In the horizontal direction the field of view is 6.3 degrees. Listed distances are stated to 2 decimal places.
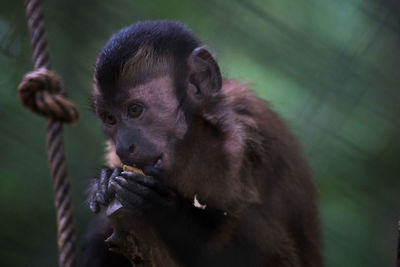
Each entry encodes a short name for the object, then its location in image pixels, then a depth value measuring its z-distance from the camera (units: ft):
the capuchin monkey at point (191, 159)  7.42
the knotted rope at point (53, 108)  7.23
